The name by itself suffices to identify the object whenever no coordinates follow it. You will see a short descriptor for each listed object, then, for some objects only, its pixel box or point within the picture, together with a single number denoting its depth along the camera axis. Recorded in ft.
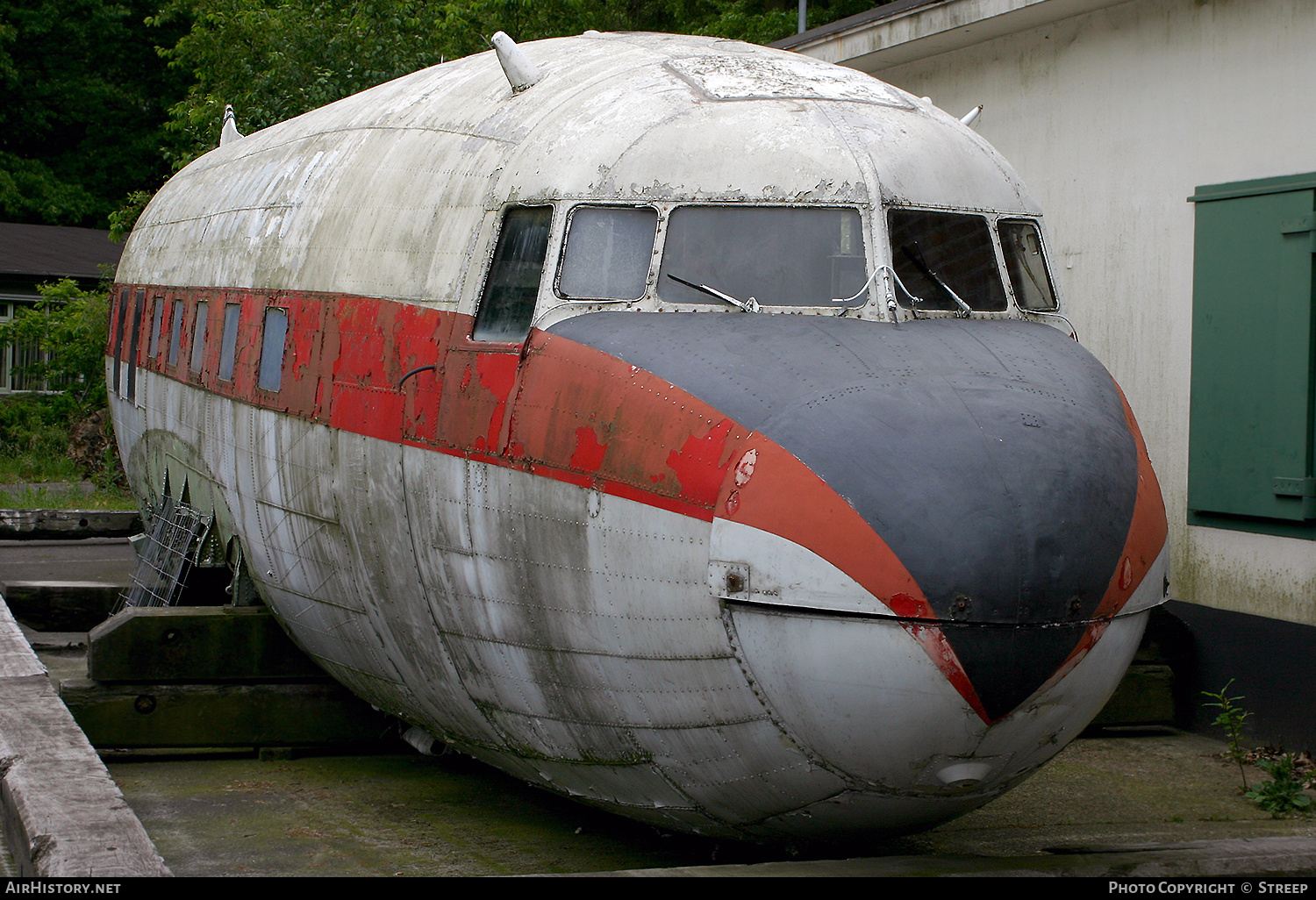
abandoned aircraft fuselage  14.14
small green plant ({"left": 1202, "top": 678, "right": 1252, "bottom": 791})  26.35
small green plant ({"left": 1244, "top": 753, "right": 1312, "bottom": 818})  25.14
